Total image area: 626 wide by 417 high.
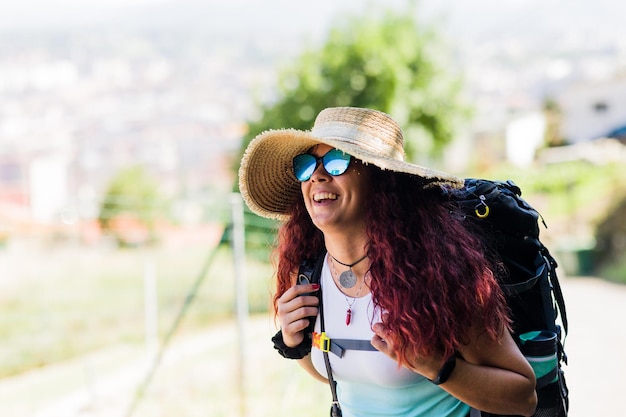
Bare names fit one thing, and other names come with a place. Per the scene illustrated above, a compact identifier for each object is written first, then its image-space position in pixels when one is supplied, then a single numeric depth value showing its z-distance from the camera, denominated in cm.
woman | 170
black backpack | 186
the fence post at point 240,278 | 494
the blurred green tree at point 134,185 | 5675
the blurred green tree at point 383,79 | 2795
